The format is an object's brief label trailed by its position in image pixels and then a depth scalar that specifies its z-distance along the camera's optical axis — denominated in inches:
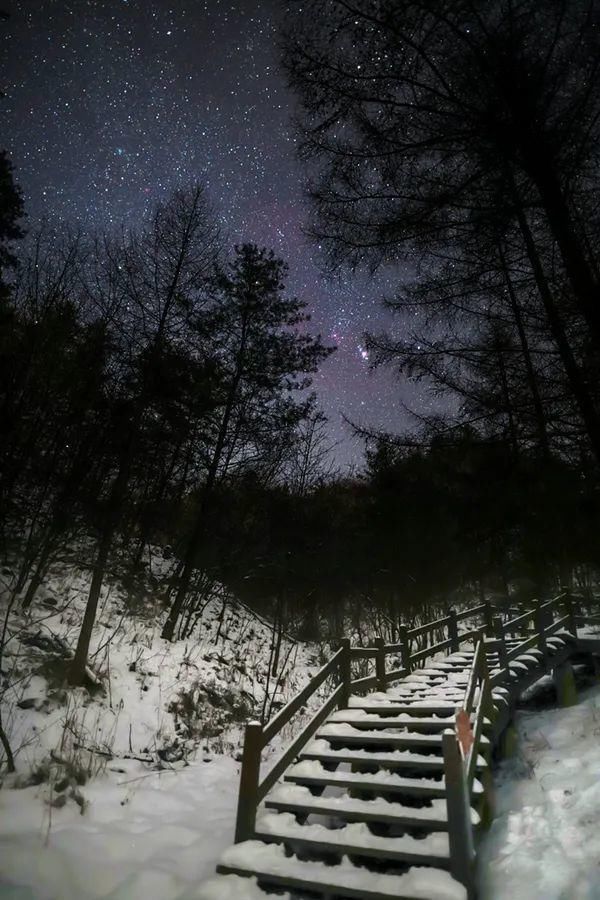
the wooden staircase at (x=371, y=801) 156.6
